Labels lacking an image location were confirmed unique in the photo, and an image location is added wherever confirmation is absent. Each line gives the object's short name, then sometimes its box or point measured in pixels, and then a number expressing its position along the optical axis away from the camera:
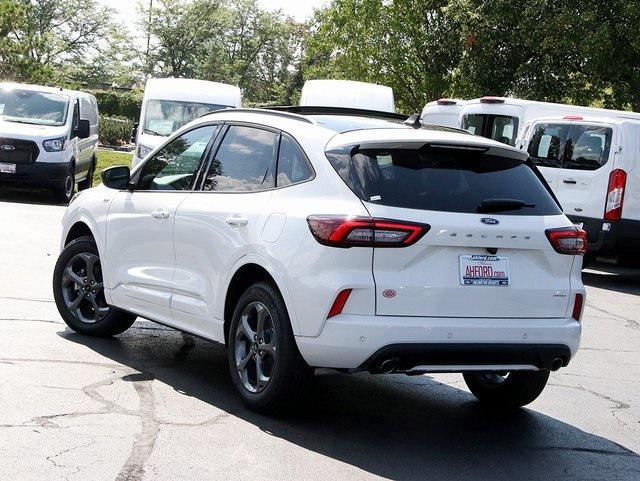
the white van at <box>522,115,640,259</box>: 15.20
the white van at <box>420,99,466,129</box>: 22.55
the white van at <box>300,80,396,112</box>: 23.98
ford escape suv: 5.88
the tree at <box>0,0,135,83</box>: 73.91
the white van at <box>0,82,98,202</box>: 21.44
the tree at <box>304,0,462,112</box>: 46.56
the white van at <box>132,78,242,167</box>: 22.47
